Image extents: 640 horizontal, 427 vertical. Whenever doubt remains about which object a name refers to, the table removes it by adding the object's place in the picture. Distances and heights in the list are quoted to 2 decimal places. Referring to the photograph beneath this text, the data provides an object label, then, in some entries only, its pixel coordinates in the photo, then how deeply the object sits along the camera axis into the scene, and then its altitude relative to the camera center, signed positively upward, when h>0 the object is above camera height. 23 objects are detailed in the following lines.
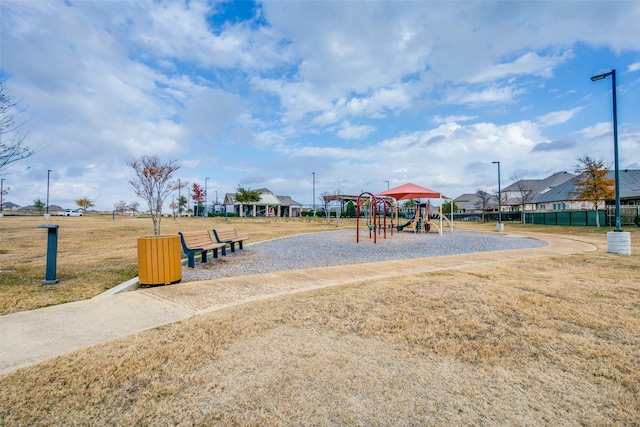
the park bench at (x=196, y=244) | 8.16 -0.72
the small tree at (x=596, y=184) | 27.73 +2.50
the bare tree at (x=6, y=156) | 6.84 +1.36
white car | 59.83 +1.02
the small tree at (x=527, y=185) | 53.22 +6.09
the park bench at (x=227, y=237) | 10.70 -0.67
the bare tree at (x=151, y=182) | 14.15 +1.53
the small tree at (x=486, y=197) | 65.93 +3.74
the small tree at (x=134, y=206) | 66.78 +2.40
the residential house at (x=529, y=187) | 60.02 +5.16
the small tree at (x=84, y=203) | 80.88 +3.75
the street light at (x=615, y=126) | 10.70 +2.81
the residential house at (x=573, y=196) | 35.19 +2.29
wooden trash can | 6.16 -0.80
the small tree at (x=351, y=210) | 51.17 +0.89
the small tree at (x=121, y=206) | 69.38 +2.53
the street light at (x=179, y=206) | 69.03 +2.39
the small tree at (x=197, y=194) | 67.06 +4.72
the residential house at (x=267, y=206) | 61.94 +2.02
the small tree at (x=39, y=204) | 66.75 +2.96
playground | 19.30 +1.03
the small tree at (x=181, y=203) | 69.56 +3.06
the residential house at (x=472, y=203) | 70.32 +3.18
